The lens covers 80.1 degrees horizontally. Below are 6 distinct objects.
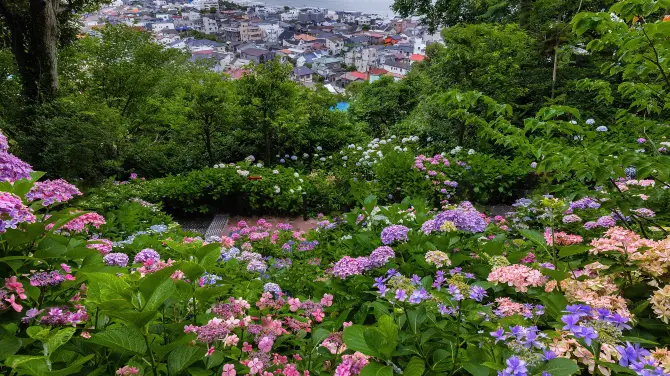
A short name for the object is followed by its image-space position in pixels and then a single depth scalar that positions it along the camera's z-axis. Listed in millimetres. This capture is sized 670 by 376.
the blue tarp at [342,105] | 14845
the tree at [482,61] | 6992
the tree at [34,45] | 5910
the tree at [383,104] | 10211
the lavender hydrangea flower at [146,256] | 1716
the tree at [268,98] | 7461
